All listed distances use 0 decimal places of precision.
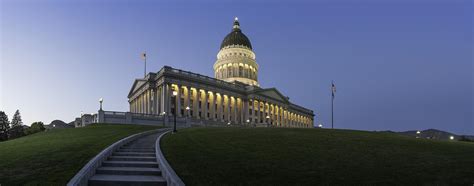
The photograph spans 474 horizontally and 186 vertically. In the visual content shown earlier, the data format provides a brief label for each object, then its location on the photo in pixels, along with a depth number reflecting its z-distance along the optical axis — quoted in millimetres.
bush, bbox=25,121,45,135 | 77981
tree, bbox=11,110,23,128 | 112938
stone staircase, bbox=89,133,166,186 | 11445
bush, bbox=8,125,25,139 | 96862
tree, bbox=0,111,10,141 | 101375
